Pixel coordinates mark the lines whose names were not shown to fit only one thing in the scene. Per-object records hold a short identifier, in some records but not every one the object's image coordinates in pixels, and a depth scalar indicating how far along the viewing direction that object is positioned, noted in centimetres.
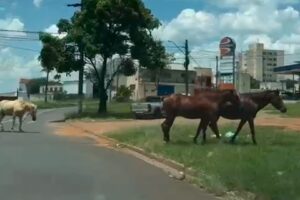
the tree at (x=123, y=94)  10429
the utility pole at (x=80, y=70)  4907
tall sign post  5646
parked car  4750
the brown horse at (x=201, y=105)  2097
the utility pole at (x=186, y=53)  7676
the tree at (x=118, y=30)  4794
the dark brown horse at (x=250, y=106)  2081
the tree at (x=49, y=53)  4916
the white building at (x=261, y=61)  14362
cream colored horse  3256
